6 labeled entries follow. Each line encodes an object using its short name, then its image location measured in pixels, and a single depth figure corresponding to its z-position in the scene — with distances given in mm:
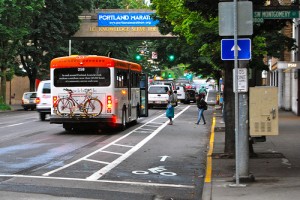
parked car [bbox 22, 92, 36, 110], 47281
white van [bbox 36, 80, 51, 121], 30047
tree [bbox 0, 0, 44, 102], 43188
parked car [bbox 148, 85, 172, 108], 44062
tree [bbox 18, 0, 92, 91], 51969
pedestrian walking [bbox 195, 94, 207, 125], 27234
